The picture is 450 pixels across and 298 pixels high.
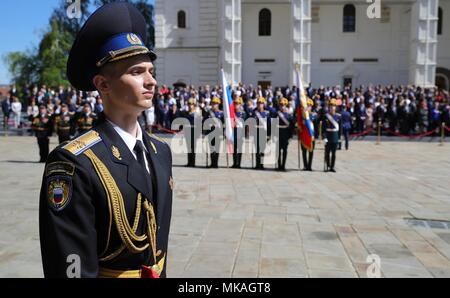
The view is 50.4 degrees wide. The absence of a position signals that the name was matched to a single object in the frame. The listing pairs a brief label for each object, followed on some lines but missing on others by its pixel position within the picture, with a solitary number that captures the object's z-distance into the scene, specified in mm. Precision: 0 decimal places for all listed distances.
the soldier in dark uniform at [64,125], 14081
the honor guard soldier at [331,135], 13430
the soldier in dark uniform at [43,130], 14399
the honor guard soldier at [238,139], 14172
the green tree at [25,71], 38719
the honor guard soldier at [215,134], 14070
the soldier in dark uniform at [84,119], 12831
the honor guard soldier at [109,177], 1857
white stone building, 35094
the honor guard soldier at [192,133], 14359
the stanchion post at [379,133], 21028
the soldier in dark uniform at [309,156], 13736
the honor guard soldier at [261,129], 14117
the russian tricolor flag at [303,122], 13273
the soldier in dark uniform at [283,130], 13750
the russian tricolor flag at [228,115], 13602
